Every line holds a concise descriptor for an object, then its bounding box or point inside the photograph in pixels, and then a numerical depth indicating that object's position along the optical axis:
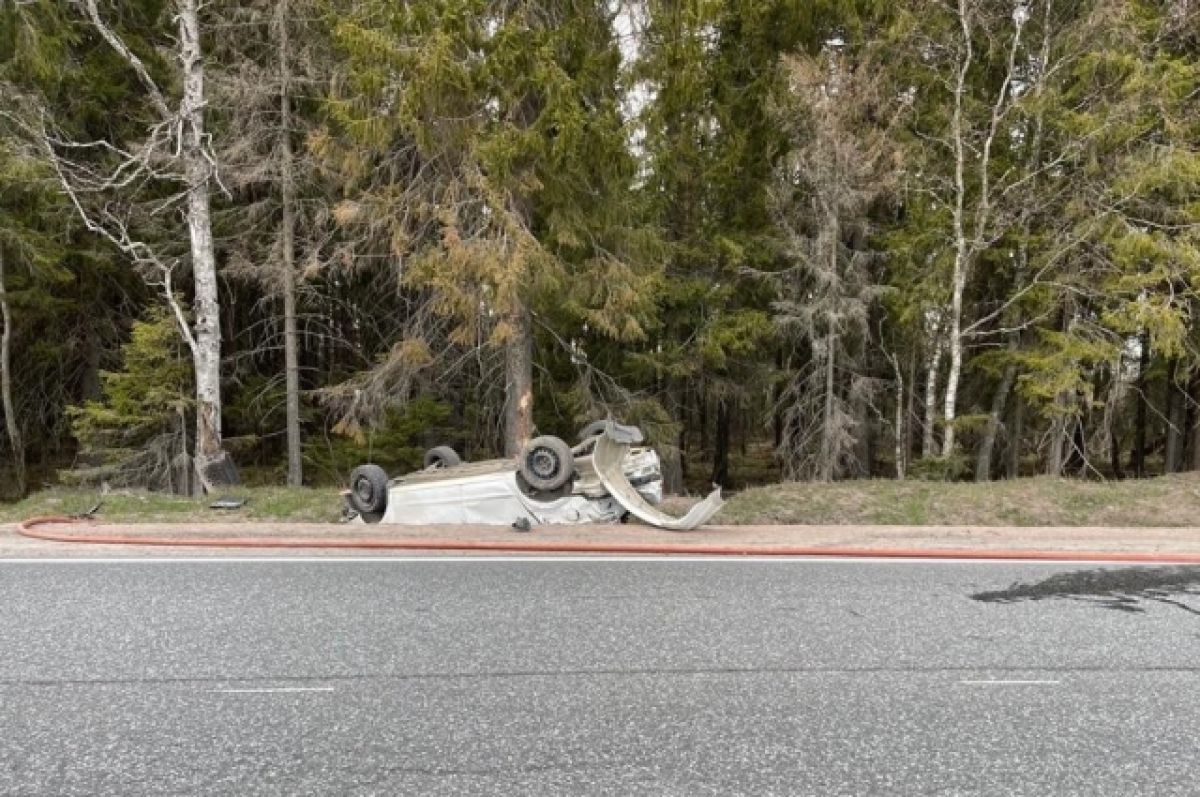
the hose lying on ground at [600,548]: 6.54
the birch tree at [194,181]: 11.27
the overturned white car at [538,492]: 7.92
